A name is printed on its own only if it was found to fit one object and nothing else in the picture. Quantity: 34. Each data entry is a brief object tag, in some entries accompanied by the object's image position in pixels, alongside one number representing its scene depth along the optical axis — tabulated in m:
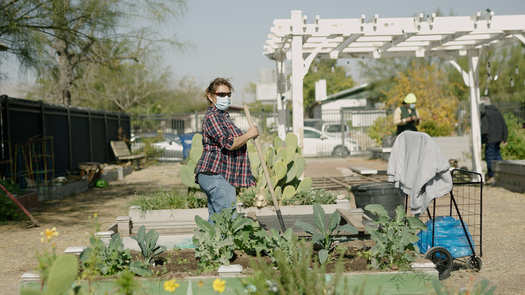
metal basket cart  4.59
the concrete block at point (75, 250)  4.13
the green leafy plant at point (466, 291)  2.54
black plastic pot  6.57
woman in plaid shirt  4.64
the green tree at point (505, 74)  33.94
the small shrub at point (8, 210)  8.20
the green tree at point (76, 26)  7.84
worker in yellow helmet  9.52
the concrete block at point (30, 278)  3.63
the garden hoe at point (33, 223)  7.52
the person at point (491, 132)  11.39
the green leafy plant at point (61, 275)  2.36
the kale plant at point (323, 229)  4.14
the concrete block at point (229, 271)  3.72
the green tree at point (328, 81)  57.94
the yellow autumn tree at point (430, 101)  18.44
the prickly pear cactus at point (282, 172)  7.10
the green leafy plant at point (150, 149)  21.08
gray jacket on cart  4.66
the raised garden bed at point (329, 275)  3.64
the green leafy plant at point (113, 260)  3.65
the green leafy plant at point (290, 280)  2.62
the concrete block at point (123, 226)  6.15
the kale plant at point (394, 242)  3.90
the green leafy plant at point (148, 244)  3.97
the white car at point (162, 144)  21.40
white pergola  9.98
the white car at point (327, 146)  22.77
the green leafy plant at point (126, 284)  2.47
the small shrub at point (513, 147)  13.27
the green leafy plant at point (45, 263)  2.64
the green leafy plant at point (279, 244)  3.76
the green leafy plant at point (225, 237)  4.03
